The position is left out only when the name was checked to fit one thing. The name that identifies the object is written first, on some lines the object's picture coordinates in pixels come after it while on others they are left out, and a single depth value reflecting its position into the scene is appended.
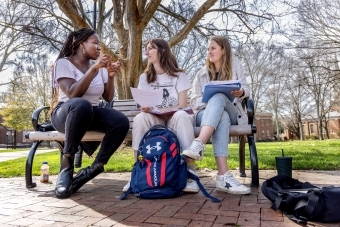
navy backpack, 2.12
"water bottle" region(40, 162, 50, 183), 3.23
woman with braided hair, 2.30
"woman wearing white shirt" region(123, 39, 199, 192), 2.45
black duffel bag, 1.49
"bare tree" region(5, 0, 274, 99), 6.97
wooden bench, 2.50
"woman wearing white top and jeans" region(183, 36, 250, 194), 2.22
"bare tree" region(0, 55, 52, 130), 18.41
